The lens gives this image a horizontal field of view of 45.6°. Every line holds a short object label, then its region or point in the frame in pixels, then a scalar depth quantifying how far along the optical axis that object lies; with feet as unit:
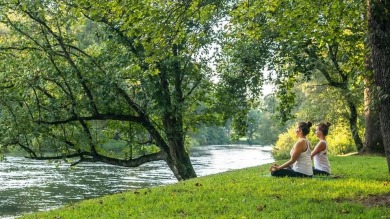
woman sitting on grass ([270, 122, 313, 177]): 36.01
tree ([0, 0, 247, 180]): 59.26
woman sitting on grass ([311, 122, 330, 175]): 38.55
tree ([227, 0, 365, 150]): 38.34
